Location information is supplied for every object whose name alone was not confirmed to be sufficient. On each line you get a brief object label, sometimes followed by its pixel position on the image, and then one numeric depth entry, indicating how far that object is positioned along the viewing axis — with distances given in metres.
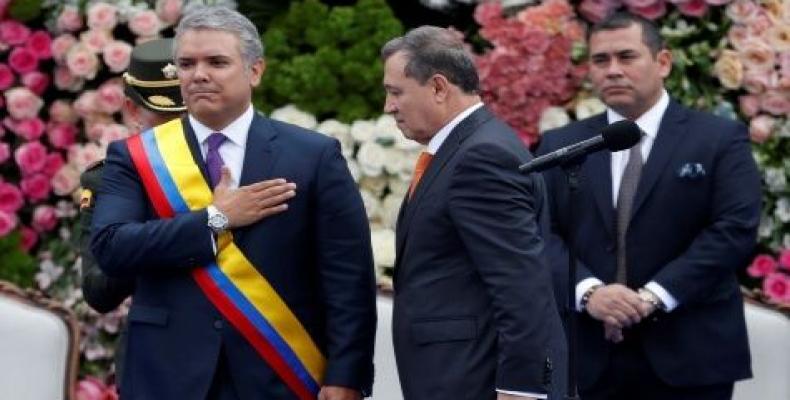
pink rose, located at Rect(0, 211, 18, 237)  15.24
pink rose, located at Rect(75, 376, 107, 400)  14.75
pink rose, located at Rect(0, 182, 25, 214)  15.41
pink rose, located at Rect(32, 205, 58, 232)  15.39
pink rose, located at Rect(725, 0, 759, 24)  14.32
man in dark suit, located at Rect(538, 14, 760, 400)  11.98
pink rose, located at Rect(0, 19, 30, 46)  15.43
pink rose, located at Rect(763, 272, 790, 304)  13.96
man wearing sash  9.77
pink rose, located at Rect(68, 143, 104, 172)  15.12
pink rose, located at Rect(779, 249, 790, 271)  14.12
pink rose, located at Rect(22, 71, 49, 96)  15.40
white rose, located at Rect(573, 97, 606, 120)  14.34
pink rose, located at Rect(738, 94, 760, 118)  14.30
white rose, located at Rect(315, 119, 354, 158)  14.52
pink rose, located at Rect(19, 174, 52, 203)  15.39
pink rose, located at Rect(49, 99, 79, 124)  15.40
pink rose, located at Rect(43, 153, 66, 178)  15.37
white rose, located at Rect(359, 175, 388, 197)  14.55
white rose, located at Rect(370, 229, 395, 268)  14.22
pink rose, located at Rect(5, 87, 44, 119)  15.37
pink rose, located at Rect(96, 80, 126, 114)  15.06
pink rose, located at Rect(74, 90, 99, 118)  15.16
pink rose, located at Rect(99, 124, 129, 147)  15.00
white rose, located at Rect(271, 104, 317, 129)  14.60
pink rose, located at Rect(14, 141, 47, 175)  15.32
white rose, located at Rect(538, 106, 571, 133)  14.35
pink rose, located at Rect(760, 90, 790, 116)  14.27
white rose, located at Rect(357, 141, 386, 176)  14.38
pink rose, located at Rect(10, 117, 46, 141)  15.37
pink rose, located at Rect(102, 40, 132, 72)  14.94
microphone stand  9.48
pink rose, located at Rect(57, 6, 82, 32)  15.23
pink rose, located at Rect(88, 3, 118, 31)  15.02
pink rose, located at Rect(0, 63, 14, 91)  15.45
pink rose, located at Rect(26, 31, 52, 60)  15.41
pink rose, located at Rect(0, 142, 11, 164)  15.42
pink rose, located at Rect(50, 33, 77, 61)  15.27
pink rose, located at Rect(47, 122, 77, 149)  15.31
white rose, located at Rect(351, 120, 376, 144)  14.46
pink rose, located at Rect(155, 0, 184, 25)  15.00
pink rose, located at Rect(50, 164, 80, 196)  15.32
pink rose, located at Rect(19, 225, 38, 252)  15.45
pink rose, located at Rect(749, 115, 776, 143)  14.23
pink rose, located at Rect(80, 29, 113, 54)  15.09
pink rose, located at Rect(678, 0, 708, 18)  14.45
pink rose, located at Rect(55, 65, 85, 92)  15.40
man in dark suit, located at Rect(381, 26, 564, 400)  9.33
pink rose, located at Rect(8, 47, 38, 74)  15.40
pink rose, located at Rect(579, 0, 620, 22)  14.53
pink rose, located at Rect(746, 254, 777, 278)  14.12
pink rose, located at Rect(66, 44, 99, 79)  15.09
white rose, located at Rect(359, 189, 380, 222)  14.52
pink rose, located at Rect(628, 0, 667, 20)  14.44
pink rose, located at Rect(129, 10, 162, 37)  14.98
